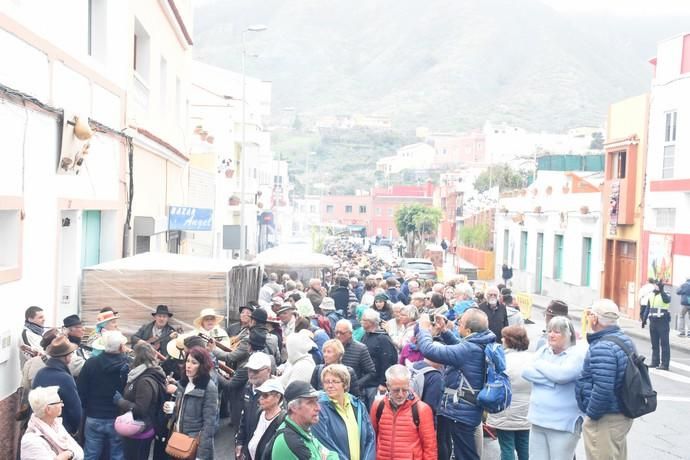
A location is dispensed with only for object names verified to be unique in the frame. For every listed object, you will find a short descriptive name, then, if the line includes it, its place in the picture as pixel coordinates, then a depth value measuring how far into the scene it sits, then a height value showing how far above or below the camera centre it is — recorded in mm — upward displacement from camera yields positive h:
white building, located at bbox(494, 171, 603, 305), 34094 -1002
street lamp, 28903 +1658
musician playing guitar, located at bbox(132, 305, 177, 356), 10344 -1613
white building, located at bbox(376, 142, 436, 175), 176625 +10234
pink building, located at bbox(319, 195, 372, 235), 119500 -467
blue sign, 18391 -404
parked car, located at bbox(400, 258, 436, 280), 35050 -2454
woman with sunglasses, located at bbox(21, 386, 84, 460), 6215 -1756
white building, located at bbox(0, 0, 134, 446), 8734 +486
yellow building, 29609 +593
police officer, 16422 -2123
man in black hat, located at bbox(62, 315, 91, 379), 8367 -1457
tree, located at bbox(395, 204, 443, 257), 70875 -1121
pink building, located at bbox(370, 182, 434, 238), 112438 +1054
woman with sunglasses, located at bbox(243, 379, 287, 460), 6010 -1504
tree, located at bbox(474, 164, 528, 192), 74750 +3184
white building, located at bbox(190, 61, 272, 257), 32719 +2686
